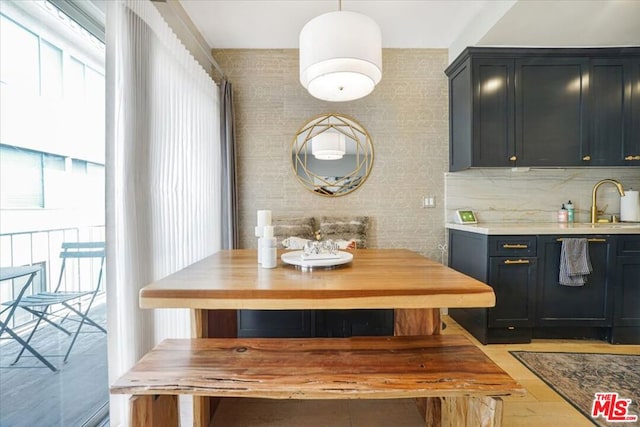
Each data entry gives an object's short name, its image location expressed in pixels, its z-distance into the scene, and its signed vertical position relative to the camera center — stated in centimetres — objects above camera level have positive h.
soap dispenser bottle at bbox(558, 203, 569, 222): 311 -7
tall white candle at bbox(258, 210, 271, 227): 159 -5
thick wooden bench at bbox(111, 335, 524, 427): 108 -62
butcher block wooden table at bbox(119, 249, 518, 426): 114 -31
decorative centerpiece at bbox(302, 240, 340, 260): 163 -23
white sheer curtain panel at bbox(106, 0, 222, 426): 155 +22
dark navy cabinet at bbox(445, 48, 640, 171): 282 +94
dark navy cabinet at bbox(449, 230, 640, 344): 258 -68
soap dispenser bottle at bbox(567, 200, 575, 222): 312 -4
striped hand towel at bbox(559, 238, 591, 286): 251 -45
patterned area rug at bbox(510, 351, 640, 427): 184 -116
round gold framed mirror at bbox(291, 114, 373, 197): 330 +58
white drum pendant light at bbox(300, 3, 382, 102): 155 +81
